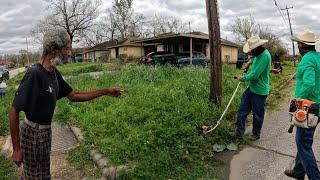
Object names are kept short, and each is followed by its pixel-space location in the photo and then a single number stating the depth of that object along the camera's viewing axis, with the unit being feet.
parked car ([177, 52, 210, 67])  55.30
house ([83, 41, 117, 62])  128.86
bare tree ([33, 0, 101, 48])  126.29
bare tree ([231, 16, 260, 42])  140.71
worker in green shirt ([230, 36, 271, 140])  14.11
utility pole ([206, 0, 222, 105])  16.76
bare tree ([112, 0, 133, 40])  142.76
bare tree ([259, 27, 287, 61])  96.48
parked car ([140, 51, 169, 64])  56.96
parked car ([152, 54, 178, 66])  55.93
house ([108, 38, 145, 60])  106.73
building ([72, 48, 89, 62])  163.22
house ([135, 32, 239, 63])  63.99
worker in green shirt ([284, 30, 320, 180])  9.56
